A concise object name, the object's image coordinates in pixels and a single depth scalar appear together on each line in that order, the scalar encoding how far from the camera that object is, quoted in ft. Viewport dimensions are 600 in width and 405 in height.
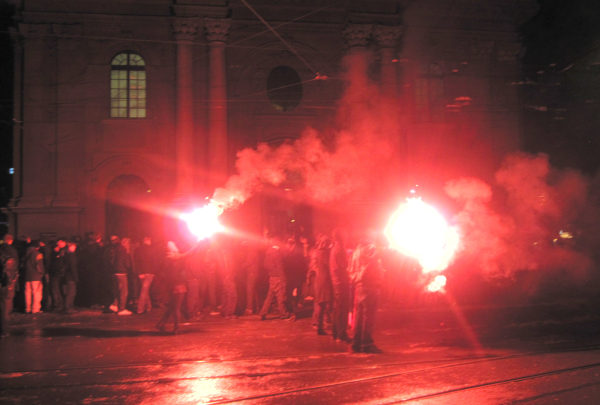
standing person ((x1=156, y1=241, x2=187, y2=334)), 34.68
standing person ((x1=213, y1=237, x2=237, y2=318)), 41.01
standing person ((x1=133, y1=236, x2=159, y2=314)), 41.65
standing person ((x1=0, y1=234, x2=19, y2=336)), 34.47
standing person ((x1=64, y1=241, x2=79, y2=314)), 43.09
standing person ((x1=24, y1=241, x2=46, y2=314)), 42.50
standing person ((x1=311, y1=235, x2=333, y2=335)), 34.53
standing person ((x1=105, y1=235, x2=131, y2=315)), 42.04
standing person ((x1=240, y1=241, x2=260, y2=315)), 42.27
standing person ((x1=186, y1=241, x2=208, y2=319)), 38.47
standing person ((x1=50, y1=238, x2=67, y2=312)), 43.09
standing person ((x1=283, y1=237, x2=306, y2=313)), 40.06
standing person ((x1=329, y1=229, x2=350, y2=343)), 32.40
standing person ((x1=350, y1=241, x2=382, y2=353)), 29.25
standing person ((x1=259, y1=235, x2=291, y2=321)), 39.75
